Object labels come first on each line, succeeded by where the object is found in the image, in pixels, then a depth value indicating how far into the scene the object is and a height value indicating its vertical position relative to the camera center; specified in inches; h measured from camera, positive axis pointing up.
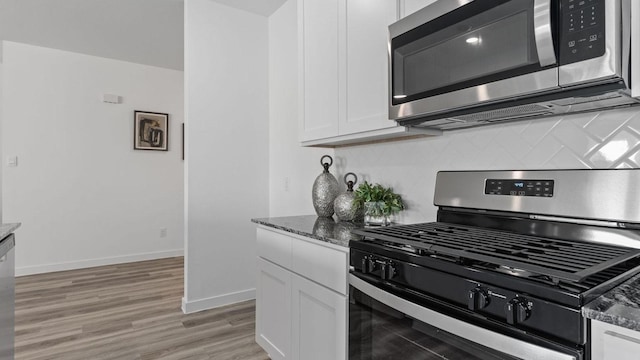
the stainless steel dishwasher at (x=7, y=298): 56.3 -20.9
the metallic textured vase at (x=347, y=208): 76.6 -6.2
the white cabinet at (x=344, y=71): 63.4 +22.7
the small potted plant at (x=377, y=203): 70.1 -4.7
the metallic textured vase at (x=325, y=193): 85.4 -3.2
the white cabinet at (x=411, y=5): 56.3 +29.0
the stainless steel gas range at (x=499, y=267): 29.9 -8.8
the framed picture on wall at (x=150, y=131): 182.9 +26.5
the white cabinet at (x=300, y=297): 56.9 -22.5
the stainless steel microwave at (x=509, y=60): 35.5 +14.9
